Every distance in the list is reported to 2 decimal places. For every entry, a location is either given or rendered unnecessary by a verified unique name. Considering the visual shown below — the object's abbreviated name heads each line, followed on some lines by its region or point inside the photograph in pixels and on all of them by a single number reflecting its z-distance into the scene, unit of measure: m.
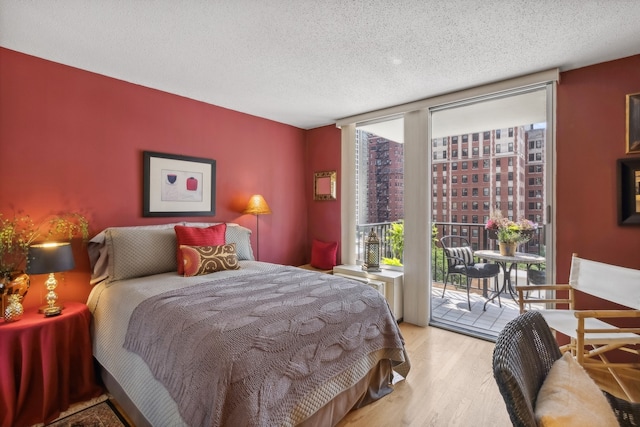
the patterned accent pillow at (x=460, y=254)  4.03
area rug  1.85
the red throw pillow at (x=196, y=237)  2.67
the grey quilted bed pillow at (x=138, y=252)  2.40
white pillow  0.86
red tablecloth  1.79
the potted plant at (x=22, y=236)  2.02
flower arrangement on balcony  3.53
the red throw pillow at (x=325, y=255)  4.05
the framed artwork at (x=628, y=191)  2.29
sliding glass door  3.18
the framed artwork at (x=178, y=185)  2.96
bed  1.32
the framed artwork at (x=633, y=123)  2.28
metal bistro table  3.36
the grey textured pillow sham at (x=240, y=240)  3.21
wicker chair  0.82
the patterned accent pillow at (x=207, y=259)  2.53
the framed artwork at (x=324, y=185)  4.22
